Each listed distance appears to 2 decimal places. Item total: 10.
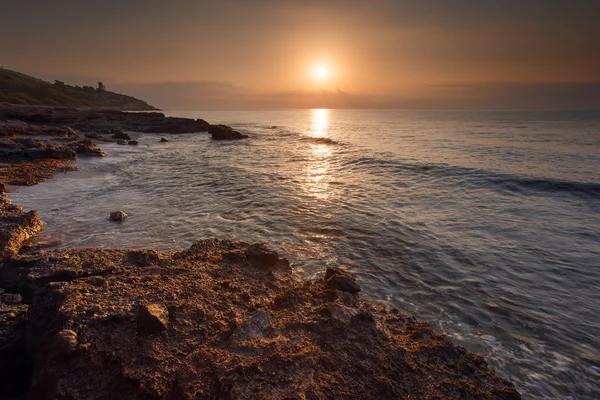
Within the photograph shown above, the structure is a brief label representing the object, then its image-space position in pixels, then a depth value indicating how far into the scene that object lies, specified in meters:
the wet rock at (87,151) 27.14
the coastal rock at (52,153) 22.15
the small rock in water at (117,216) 11.12
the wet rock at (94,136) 40.31
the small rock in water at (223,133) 50.12
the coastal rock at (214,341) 3.45
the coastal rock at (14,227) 7.23
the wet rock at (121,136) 43.08
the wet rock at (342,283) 5.77
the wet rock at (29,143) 24.25
